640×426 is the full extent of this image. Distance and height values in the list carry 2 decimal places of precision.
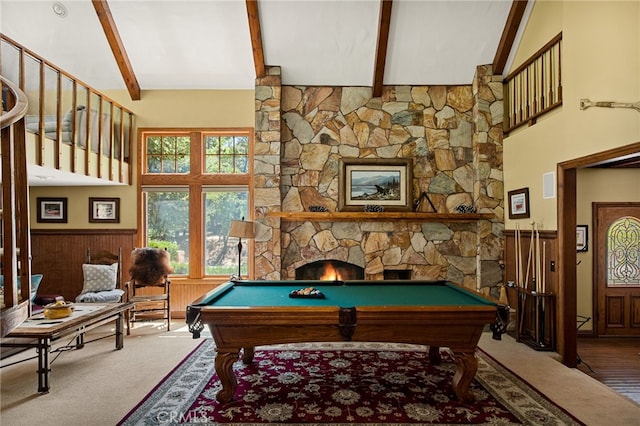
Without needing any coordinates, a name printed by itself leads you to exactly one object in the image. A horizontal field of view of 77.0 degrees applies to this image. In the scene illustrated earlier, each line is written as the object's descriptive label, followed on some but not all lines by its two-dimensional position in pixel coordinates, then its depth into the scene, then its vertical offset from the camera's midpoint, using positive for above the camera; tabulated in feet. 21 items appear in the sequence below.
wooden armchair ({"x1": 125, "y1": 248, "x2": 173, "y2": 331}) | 18.08 -2.66
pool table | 9.18 -2.51
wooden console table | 11.01 -3.34
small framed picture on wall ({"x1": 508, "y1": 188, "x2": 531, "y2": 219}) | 16.60 +0.34
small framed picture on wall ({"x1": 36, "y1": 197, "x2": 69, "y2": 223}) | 20.12 +0.29
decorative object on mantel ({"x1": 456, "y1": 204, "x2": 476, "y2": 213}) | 18.81 +0.19
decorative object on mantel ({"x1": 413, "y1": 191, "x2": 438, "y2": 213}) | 19.36 +0.50
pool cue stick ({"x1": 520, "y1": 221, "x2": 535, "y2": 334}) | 15.78 -3.00
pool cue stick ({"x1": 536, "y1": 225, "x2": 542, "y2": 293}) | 15.30 -2.06
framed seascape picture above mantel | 19.24 +1.43
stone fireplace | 18.70 +2.18
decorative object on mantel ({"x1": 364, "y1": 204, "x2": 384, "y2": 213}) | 18.84 +0.18
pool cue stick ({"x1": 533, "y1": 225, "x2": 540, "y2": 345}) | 14.98 -2.79
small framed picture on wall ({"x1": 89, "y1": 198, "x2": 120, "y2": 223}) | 20.24 +0.27
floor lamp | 17.39 -0.66
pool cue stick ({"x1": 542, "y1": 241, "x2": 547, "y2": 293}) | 15.10 -2.15
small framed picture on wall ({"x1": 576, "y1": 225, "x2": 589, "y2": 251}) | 16.92 -1.14
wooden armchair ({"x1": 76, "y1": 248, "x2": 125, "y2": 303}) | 17.56 -2.89
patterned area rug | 9.41 -4.83
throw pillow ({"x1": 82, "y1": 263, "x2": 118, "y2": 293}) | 18.28 -2.88
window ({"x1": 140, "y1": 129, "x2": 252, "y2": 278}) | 20.36 +1.08
